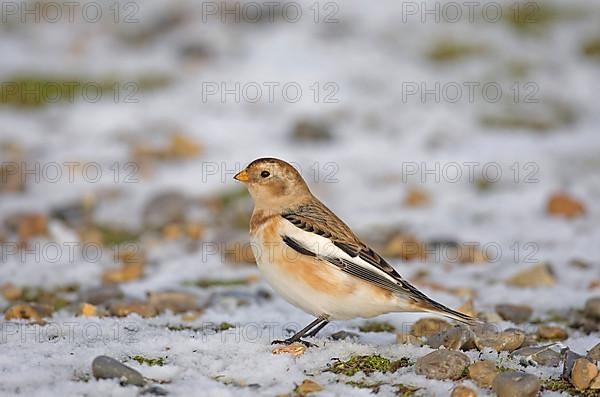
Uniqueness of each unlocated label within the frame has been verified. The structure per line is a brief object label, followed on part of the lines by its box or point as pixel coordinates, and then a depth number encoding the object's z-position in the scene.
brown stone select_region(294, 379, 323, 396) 7.79
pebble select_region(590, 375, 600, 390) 8.20
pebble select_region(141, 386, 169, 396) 7.58
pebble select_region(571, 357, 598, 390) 8.17
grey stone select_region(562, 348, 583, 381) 8.41
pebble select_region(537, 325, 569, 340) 10.76
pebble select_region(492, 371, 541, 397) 7.75
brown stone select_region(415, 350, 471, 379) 8.22
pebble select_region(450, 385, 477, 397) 7.62
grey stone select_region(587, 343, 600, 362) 8.74
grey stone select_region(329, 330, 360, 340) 10.05
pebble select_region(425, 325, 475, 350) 9.27
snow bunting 9.50
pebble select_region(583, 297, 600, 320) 11.47
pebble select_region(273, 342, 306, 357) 8.79
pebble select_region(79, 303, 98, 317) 10.77
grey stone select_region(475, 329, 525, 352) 9.30
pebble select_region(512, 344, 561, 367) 8.94
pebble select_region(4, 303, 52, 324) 10.67
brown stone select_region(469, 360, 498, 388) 8.07
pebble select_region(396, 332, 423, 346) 9.66
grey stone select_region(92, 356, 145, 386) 7.75
